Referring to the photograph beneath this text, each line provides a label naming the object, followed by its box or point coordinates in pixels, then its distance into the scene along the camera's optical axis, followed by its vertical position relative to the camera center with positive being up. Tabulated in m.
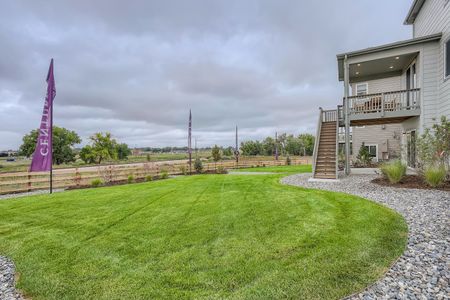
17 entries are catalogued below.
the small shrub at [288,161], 26.32 -1.20
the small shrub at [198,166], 19.20 -1.22
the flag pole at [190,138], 18.32 +1.16
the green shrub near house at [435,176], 7.23 -0.81
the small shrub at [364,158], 14.18 -0.45
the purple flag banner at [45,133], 9.34 +0.82
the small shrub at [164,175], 15.17 -1.57
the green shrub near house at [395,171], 8.14 -0.75
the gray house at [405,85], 9.34 +3.01
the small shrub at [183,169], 18.28 -1.43
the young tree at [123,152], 58.81 +0.02
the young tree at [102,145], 29.25 +0.97
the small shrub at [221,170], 18.80 -1.60
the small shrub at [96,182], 12.01 -1.59
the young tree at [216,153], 26.66 -0.17
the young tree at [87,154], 30.92 -0.27
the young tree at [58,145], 39.47 +1.36
